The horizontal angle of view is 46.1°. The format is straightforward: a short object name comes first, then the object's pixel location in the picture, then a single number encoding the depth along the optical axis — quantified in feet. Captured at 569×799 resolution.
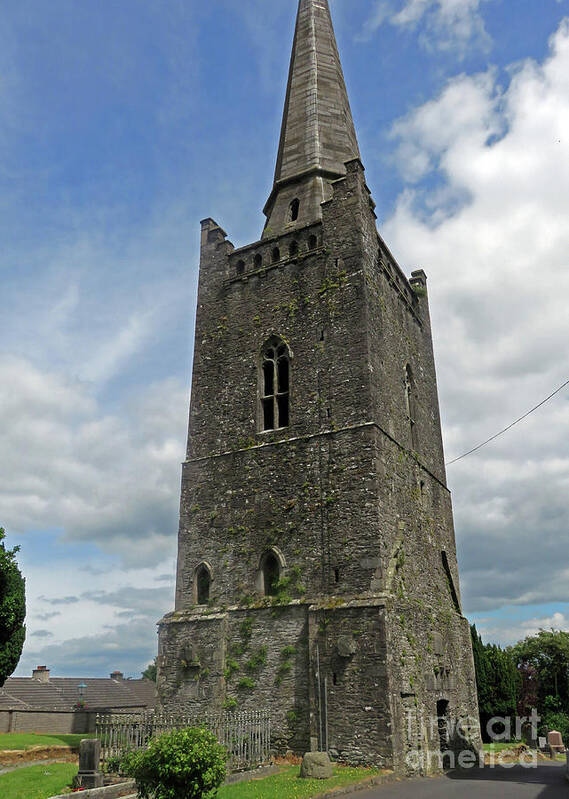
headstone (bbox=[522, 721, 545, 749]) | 101.89
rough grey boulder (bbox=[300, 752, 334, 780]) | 47.44
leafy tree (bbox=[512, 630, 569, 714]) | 175.42
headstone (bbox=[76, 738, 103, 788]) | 45.44
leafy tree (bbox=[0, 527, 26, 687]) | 64.28
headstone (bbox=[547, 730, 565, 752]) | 90.34
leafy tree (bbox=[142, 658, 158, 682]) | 306.08
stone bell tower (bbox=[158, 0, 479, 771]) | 56.75
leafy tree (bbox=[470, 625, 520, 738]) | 103.50
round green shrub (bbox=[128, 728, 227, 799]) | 33.99
